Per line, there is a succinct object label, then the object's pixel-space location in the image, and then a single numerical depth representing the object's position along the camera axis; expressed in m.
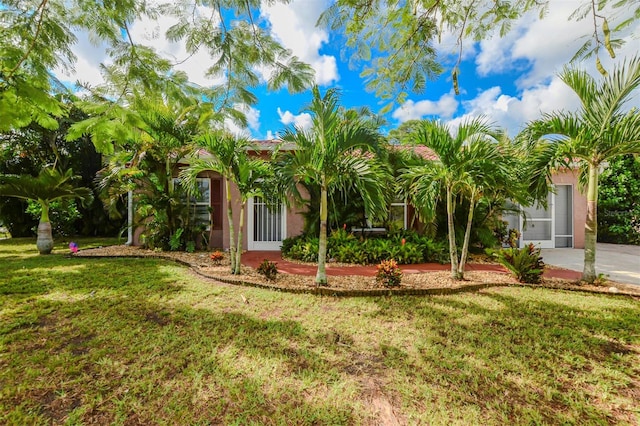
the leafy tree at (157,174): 7.25
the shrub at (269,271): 5.42
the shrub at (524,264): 5.34
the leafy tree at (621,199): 10.46
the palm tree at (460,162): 4.68
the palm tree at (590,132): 4.61
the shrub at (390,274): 4.89
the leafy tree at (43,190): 7.74
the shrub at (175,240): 8.31
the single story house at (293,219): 9.38
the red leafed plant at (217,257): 6.90
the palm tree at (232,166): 5.22
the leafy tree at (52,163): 12.68
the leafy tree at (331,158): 4.45
